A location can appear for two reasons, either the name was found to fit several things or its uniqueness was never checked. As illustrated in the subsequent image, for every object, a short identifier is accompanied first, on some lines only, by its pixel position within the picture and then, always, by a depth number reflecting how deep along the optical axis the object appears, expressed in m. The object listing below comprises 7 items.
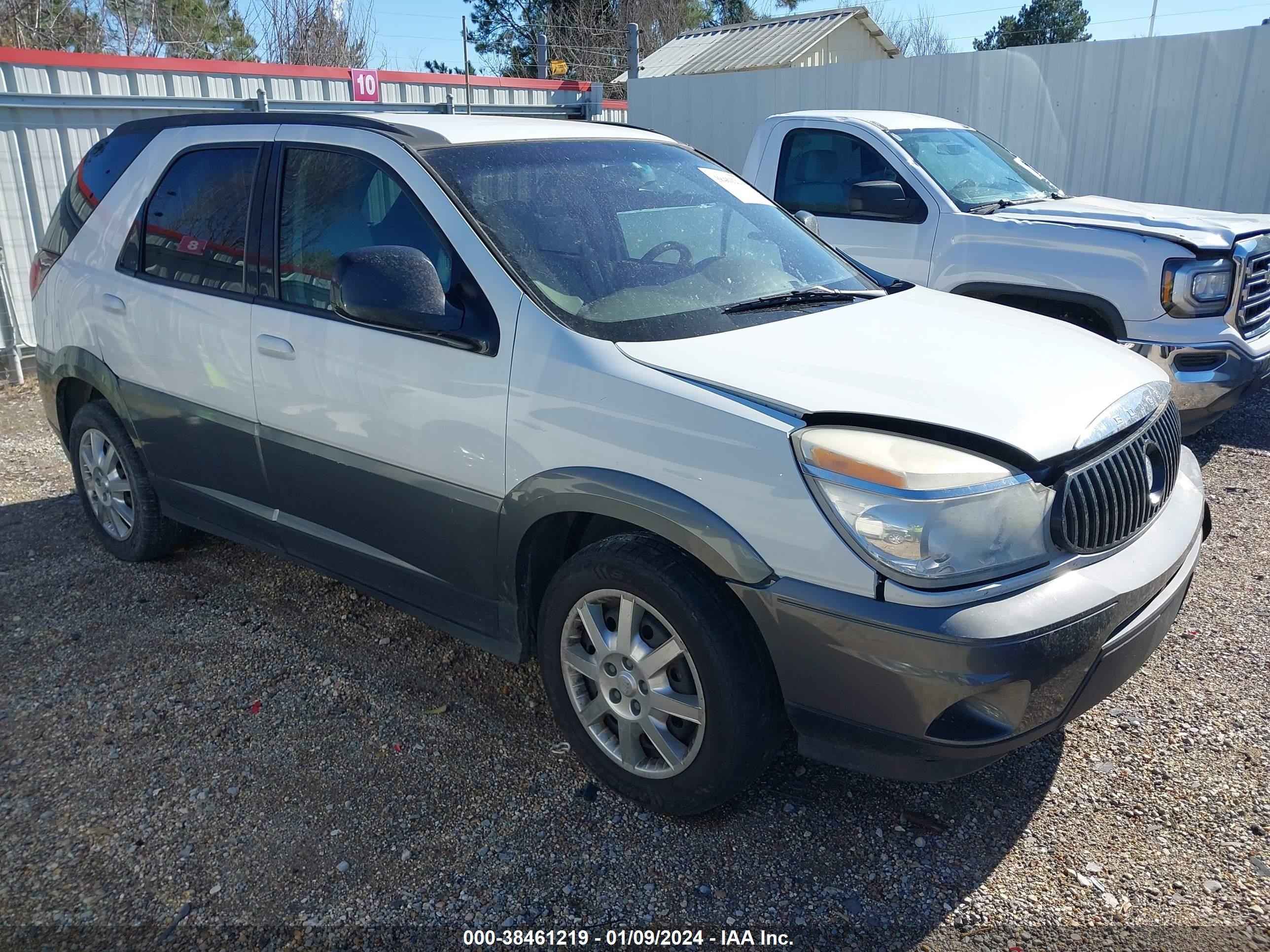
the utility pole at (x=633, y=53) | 13.91
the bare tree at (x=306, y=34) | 18.28
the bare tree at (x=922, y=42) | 36.84
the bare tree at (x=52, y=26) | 15.29
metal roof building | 20.02
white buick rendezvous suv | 2.36
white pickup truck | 5.21
